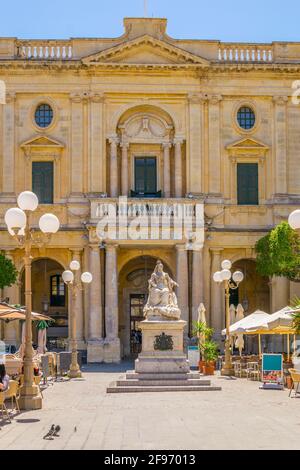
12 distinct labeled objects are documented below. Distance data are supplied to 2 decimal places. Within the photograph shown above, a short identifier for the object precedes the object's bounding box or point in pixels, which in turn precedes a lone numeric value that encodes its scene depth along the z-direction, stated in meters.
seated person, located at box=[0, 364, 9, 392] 20.94
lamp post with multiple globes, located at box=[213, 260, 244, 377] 36.66
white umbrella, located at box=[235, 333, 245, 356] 41.72
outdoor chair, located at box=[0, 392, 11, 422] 19.14
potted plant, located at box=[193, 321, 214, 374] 40.11
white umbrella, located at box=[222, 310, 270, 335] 35.03
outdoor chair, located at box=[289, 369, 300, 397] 23.92
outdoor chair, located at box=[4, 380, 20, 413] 20.10
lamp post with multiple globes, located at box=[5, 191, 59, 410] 22.08
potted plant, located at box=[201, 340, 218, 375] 37.31
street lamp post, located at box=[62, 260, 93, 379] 34.88
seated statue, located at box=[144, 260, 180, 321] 30.95
